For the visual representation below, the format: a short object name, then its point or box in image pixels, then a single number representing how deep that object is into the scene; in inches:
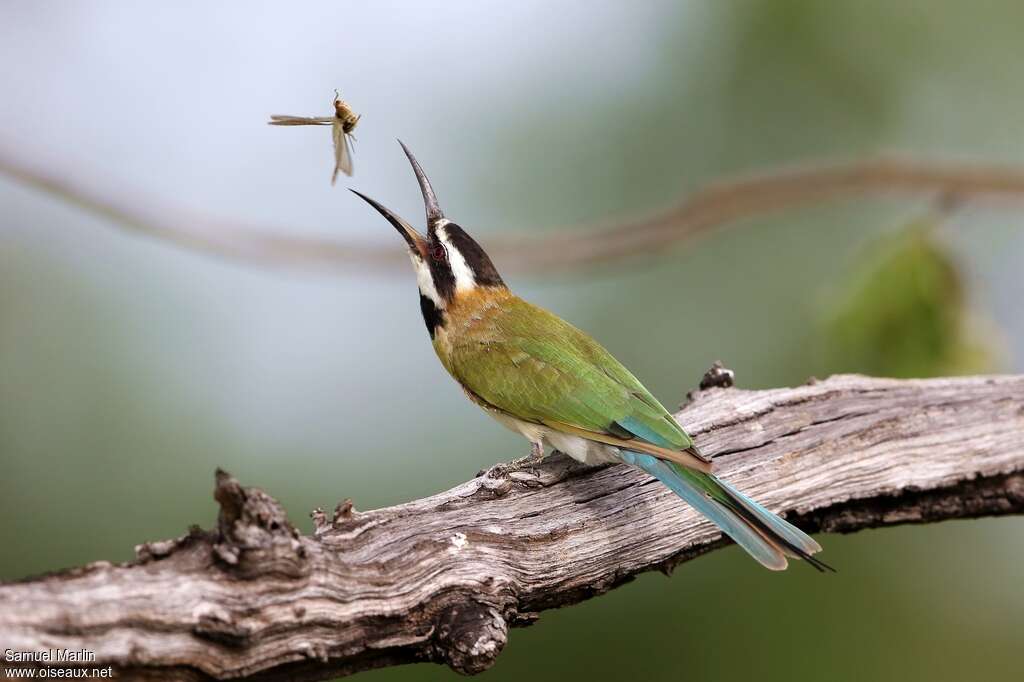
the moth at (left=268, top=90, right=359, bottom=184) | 337.7
